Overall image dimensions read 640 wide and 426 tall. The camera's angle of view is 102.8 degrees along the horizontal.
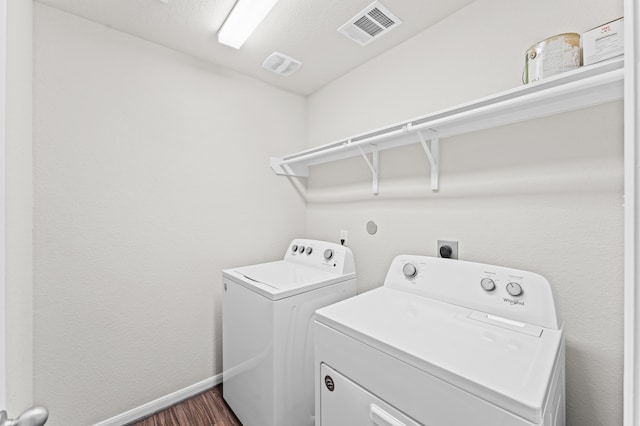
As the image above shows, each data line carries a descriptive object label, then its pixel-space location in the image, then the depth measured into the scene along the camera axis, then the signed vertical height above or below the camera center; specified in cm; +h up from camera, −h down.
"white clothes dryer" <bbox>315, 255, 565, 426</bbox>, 65 -43
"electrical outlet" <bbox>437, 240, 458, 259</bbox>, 141 -21
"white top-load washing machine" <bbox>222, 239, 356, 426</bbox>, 134 -70
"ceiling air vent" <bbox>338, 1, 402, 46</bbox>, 142 +112
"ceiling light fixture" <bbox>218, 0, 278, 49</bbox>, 133 +108
